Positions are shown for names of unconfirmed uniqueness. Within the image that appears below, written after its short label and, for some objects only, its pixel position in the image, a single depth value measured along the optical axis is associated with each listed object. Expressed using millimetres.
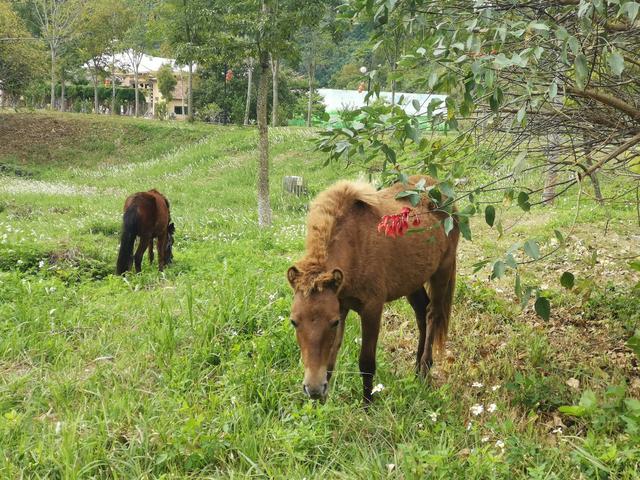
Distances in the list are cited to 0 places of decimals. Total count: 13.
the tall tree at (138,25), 35281
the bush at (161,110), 41559
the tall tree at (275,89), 32125
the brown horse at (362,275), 3814
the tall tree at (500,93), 3094
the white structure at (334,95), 40106
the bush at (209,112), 37369
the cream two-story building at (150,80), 44441
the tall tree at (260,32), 10422
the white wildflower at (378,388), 4055
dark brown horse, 8375
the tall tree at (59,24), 34688
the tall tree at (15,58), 30719
